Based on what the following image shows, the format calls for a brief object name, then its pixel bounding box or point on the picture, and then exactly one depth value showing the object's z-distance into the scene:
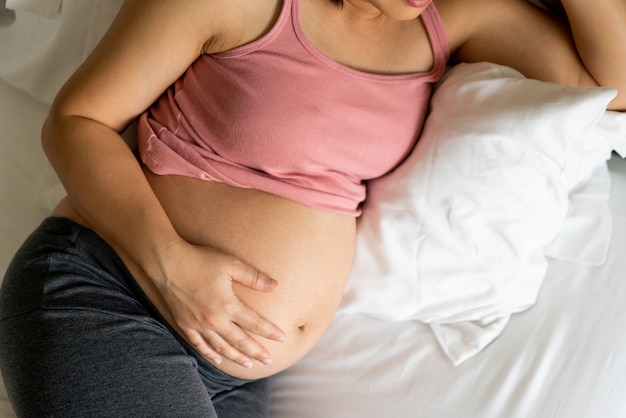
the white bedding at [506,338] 1.04
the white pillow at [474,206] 1.05
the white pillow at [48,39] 1.29
